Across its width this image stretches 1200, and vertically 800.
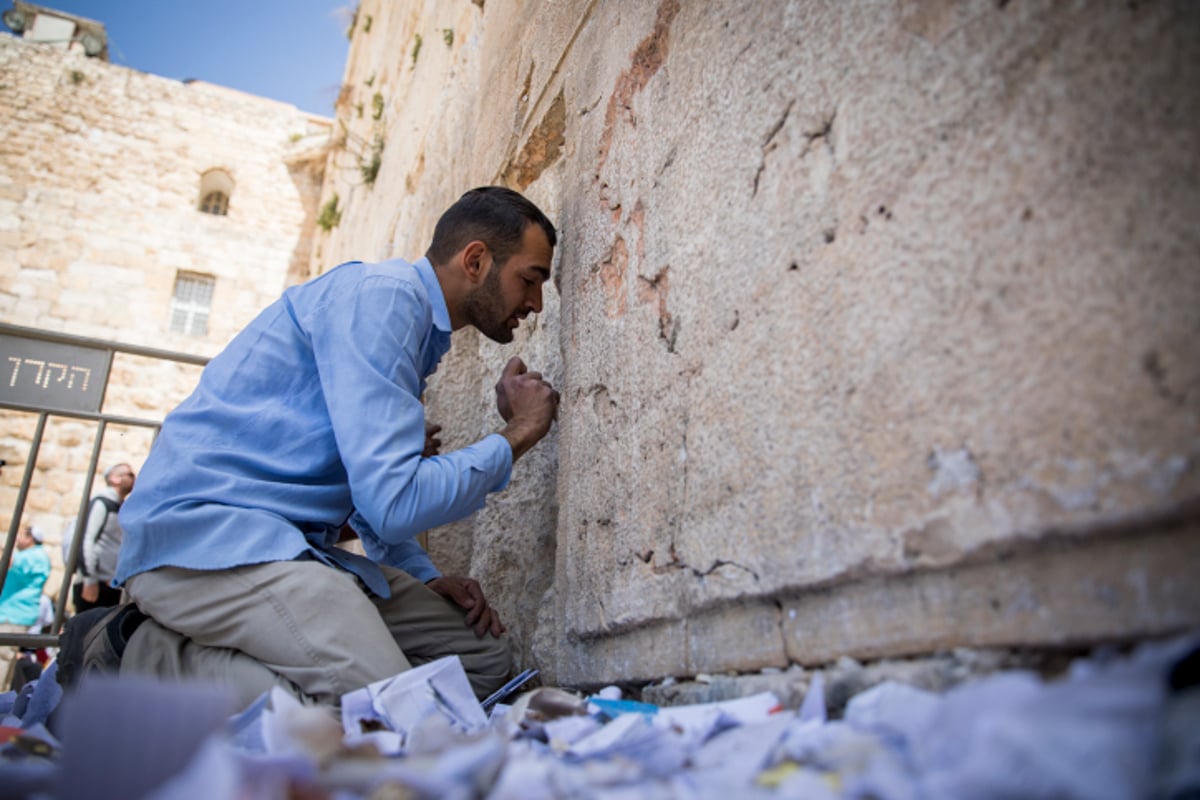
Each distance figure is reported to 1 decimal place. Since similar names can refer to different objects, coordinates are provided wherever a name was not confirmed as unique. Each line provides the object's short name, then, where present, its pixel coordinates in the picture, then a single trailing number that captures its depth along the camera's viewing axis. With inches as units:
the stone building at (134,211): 373.7
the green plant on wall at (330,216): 334.6
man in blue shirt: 59.6
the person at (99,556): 185.5
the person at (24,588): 227.6
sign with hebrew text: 120.3
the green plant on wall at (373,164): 236.5
